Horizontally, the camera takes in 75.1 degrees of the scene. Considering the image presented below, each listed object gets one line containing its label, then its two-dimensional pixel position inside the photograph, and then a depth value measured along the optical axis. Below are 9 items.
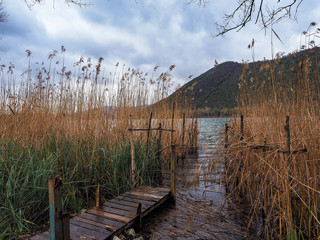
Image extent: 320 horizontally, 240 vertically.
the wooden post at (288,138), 1.58
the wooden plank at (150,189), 3.15
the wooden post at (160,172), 3.85
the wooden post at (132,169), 3.13
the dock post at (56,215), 1.20
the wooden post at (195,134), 7.18
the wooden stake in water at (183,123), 6.36
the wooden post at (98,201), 2.49
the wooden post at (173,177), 3.10
